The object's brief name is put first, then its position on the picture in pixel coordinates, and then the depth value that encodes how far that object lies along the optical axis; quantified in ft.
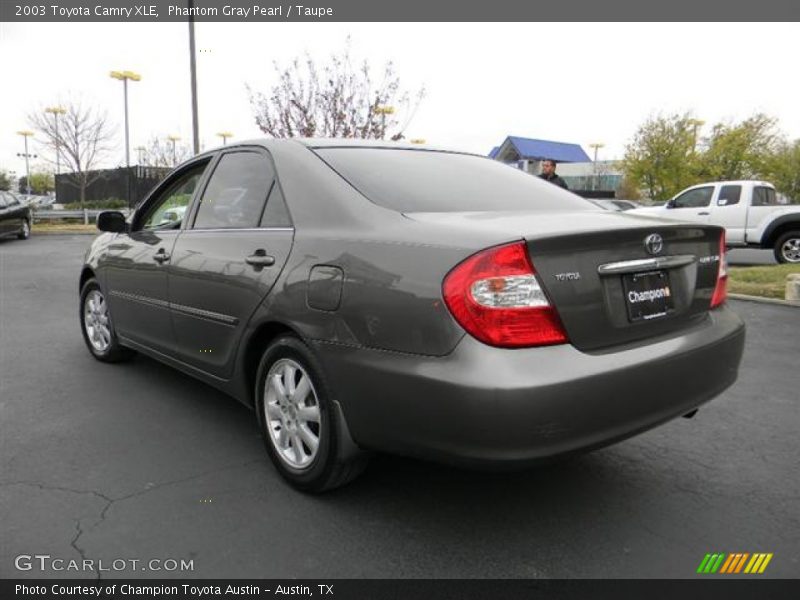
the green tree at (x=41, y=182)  293.43
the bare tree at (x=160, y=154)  162.20
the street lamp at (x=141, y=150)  167.63
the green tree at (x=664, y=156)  118.73
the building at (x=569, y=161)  151.30
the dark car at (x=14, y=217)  58.39
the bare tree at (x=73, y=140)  119.96
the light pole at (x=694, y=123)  120.57
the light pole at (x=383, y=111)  65.63
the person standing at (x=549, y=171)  27.89
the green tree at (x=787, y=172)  139.54
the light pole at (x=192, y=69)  48.34
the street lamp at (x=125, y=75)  77.05
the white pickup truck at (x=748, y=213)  43.21
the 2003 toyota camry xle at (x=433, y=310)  7.27
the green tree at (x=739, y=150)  123.65
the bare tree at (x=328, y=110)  65.00
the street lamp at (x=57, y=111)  110.83
